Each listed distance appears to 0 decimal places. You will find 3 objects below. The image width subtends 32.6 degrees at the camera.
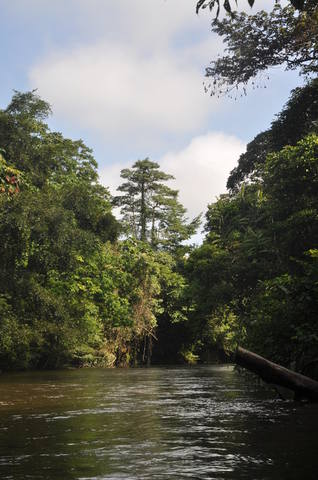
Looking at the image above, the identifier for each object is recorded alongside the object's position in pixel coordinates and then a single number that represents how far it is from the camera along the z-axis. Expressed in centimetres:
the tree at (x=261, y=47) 2114
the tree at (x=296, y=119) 2747
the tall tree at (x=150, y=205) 5978
